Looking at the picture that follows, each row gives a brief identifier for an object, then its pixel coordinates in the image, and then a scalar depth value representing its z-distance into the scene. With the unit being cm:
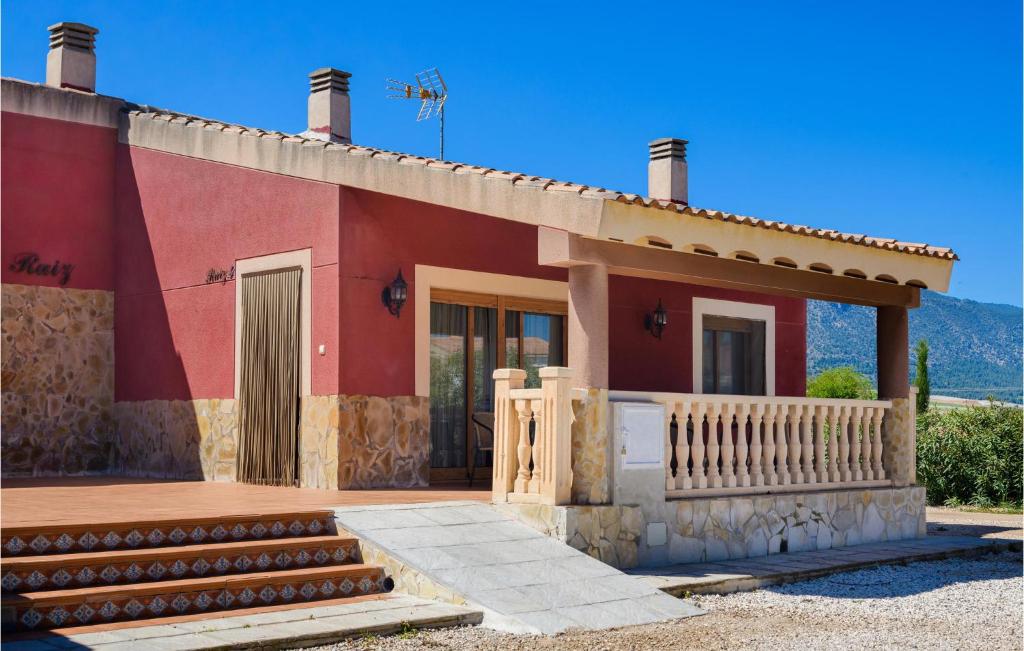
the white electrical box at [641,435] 886
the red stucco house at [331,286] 943
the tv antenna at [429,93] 1545
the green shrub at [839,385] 3462
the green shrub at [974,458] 1598
